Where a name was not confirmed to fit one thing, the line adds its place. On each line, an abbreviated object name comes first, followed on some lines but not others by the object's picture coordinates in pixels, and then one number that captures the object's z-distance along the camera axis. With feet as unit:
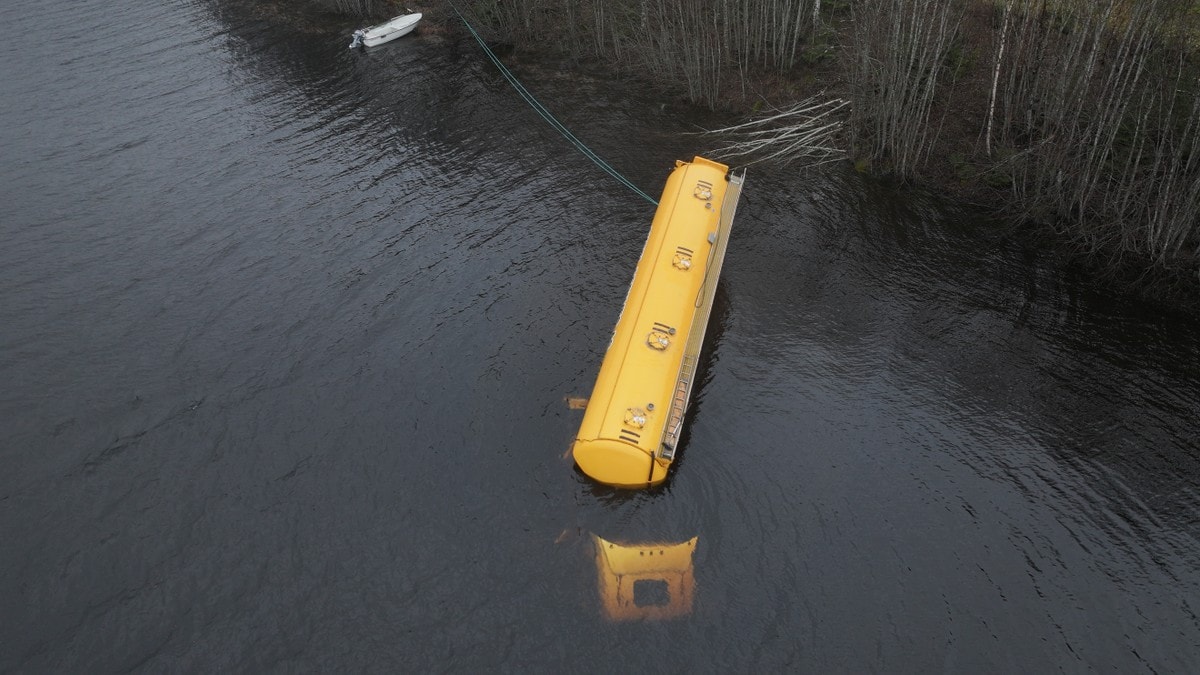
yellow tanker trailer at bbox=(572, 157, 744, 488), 63.16
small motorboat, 156.87
